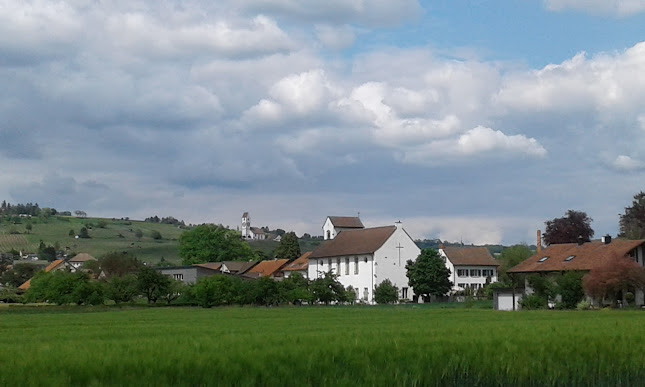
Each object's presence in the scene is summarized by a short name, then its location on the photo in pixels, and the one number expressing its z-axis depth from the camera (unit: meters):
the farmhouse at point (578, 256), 75.50
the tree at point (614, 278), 65.31
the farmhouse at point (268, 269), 137.62
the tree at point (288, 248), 159.00
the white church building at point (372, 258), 115.12
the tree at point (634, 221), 99.69
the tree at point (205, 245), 158.88
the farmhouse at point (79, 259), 181.44
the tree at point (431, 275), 109.06
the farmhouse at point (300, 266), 134.00
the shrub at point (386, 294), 107.62
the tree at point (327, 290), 96.00
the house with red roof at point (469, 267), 123.94
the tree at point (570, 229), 102.19
